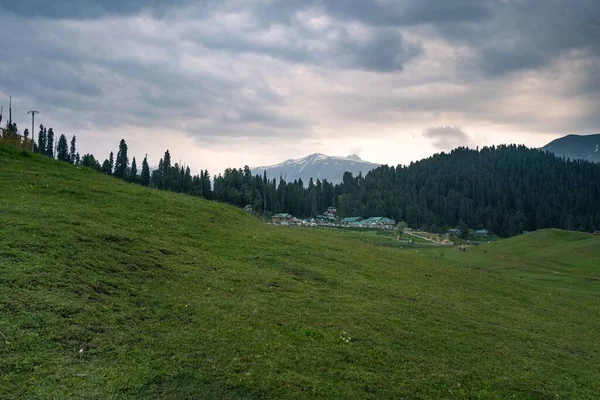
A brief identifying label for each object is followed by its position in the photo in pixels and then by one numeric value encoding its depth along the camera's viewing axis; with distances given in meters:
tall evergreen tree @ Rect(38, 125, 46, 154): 129.36
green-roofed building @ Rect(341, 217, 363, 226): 188.27
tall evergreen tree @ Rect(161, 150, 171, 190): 137.88
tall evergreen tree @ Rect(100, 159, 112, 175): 125.19
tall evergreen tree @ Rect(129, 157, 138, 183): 127.29
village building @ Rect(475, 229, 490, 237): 188.50
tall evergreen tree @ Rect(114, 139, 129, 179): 125.19
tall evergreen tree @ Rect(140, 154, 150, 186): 134.25
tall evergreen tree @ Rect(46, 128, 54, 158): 131.55
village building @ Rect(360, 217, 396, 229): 171.88
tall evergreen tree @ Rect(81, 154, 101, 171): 122.59
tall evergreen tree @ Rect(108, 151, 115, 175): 129.18
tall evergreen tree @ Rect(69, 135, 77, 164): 134.56
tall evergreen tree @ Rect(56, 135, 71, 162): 135.24
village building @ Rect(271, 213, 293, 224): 158.75
